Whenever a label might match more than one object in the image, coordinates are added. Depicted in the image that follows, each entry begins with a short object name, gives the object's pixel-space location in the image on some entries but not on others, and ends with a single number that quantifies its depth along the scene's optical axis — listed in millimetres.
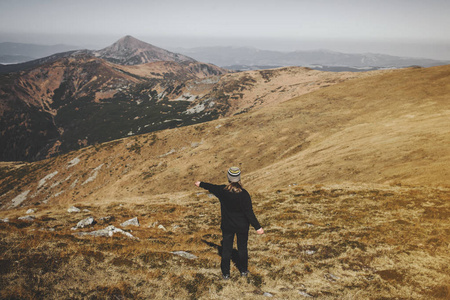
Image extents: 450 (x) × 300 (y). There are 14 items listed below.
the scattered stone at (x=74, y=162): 72688
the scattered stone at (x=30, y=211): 25050
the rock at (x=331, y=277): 9039
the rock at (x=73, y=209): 25031
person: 8172
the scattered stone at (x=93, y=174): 64438
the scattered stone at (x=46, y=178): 69075
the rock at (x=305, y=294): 7859
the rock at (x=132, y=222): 19166
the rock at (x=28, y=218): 20234
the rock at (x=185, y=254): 10781
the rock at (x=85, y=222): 18484
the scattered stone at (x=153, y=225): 19109
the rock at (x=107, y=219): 20706
